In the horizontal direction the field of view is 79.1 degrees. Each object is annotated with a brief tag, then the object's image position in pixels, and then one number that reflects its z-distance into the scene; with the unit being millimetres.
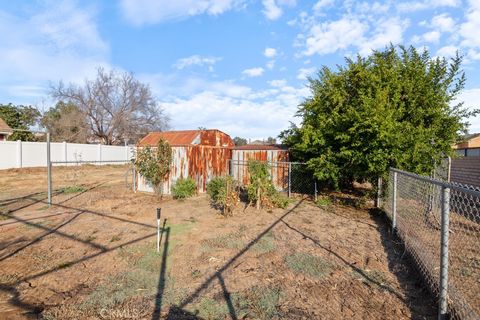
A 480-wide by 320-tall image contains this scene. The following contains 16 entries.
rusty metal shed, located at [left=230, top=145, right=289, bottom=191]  12414
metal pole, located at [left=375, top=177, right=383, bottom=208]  8711
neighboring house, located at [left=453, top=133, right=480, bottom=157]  14906
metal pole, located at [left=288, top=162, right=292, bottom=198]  10822
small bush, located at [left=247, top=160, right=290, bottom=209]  8820
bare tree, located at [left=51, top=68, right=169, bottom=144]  35803
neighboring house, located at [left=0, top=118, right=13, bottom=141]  25659
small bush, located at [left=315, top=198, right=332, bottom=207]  9797
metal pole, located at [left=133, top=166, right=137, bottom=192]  12352
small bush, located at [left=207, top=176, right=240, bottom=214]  7965
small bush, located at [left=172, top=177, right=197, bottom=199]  10607
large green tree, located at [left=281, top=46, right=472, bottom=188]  8008
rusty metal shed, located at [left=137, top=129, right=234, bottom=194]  11445
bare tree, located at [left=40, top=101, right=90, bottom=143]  35281
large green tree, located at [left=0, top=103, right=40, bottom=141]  35641
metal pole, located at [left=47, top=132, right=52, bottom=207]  9258
